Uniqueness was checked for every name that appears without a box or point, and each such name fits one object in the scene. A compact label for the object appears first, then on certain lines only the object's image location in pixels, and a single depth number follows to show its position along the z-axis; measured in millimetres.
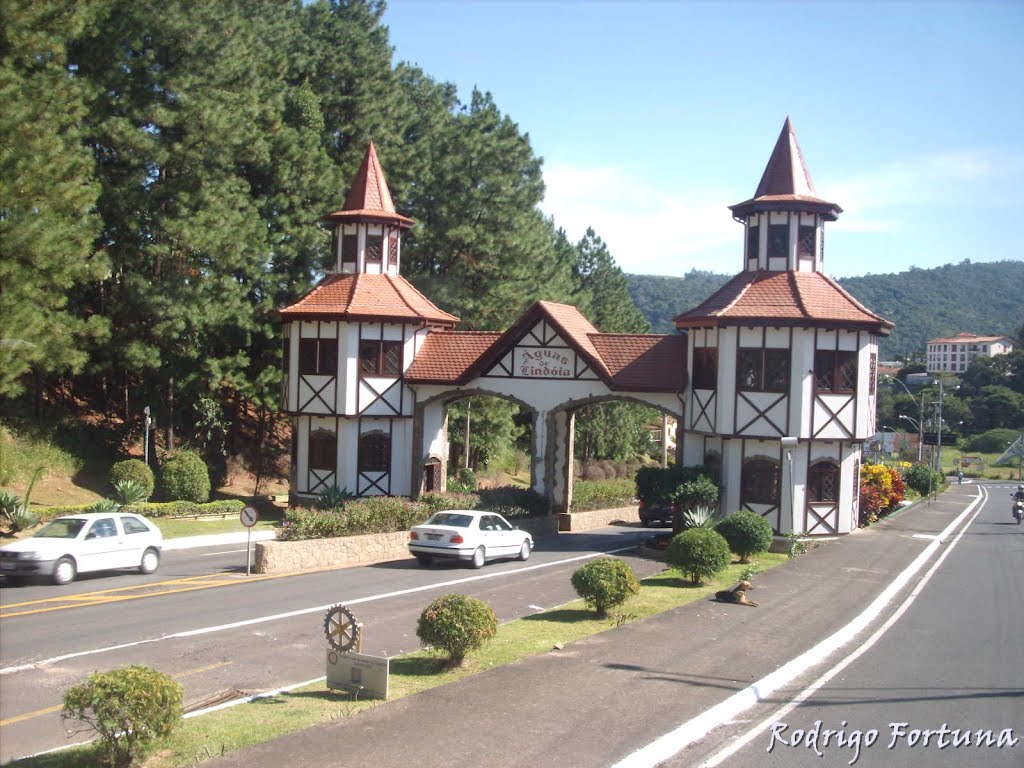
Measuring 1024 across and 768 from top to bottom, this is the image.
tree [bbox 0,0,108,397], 24781
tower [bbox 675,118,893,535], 27938
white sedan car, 22734
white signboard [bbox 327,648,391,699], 11211
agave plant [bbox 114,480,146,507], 29391
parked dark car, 33531
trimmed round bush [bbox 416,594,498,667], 12383
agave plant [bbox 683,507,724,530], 23328
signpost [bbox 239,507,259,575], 21219
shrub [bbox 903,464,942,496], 51903
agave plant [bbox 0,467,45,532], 24438
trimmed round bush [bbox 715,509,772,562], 22719
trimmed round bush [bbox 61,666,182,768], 8648
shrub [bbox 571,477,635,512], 35281
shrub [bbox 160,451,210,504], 32781
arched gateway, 28156
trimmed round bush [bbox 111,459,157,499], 31094
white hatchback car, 18727
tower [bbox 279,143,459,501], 32625
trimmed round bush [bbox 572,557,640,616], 16062
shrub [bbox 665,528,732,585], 19578
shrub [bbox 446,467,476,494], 43944
